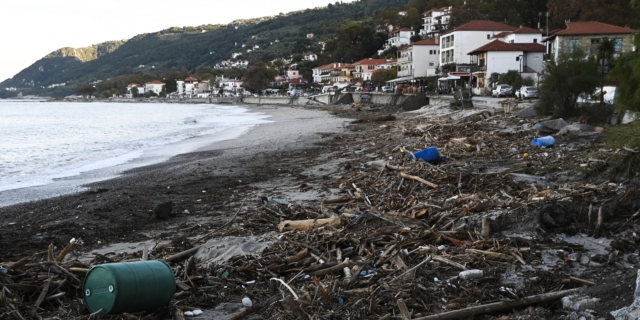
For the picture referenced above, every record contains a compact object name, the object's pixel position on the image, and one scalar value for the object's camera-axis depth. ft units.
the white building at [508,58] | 205.16
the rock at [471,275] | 22.17
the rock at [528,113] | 84.33
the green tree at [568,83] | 77.10
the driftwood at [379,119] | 134.10
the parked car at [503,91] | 149.69
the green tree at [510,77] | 178.19
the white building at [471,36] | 249.55
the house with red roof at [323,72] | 450.25
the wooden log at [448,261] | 23.33
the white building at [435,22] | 357.61
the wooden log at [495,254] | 24.10
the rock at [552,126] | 62.80
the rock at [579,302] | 18.32
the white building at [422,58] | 285.84
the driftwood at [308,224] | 31.17
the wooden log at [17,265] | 21.97
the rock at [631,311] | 16.03
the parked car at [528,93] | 116.78
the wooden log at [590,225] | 27.12
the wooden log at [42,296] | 19.75
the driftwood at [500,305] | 18.59
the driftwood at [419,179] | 39.09
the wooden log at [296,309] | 19.56
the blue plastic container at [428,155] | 50.19
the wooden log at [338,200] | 38.14
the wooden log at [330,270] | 23.97
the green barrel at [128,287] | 19.34
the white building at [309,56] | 604.86
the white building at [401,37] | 413.59
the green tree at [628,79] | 57.00
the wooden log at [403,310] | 18.71
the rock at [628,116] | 54.13
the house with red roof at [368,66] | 378.94
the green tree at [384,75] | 325.01
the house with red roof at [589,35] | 179.32
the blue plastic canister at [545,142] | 54.90
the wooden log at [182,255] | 27.42
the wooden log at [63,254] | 24.70
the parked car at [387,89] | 260.93
